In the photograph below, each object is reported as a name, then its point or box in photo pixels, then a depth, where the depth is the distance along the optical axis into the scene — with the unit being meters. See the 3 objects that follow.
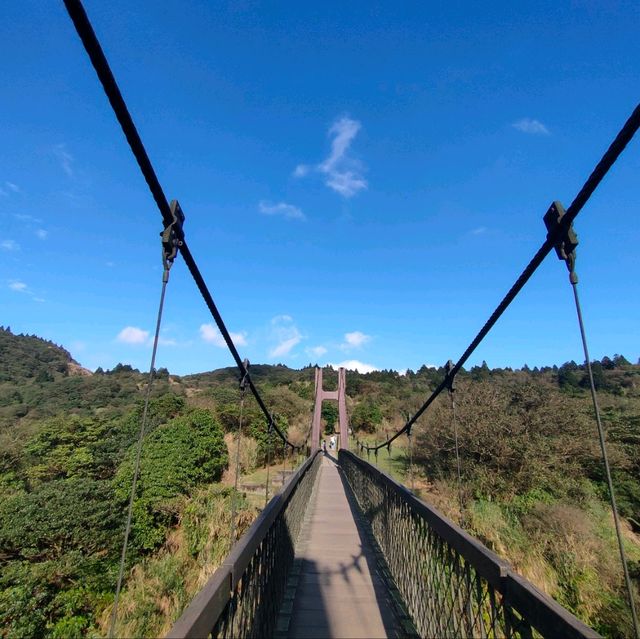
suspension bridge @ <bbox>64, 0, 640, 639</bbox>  1.15
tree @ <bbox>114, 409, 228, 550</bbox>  8.24
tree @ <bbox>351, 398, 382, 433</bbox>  23.19
